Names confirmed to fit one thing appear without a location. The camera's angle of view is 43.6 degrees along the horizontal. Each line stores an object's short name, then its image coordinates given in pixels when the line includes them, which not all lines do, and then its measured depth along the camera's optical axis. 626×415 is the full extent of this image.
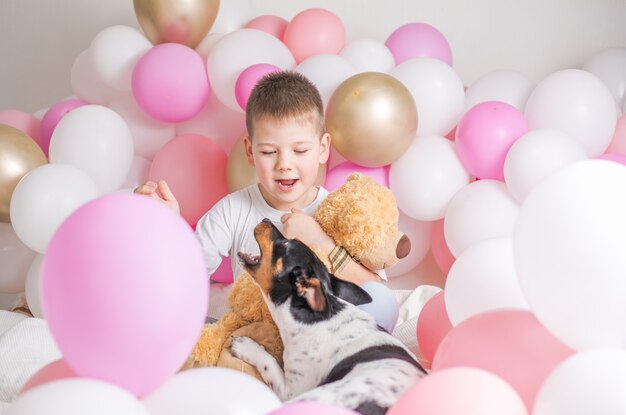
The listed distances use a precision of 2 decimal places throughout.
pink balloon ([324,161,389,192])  2.92
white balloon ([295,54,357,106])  2.91
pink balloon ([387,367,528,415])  1.11
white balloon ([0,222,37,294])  2.93
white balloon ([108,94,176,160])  3.22
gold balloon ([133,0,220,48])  3.02
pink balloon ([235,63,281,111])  2.79
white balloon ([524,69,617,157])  2.87
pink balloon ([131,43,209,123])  2.93
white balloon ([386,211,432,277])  3.13
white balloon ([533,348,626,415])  1.05
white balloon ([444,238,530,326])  1.57
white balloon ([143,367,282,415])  1.14
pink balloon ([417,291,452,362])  1.95
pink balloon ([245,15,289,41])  3.32
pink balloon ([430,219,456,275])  3.05
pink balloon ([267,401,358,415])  1.04
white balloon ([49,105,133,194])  2.82
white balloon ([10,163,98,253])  2.53
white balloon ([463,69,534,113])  3.13
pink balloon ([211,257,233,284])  3.00
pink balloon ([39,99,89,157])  3.15
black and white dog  1.63
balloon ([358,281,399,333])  2.08
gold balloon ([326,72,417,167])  2.76
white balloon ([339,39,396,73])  3.17
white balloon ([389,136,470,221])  2.92
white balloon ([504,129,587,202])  2.64
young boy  2.17
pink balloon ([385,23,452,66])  3.29
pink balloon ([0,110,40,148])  3.20
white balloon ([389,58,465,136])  3.00
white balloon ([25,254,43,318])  2.67
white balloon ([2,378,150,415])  1.00
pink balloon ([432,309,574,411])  1.26
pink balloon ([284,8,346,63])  3.17
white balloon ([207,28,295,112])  2.95
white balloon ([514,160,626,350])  1.19
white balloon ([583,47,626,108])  3.21
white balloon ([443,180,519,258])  2.76
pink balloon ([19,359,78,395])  1.22
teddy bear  1.93
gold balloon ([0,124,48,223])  2.71
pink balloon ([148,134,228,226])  2.98
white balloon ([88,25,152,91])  3.12
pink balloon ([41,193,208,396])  1.10
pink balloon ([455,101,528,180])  2.84
